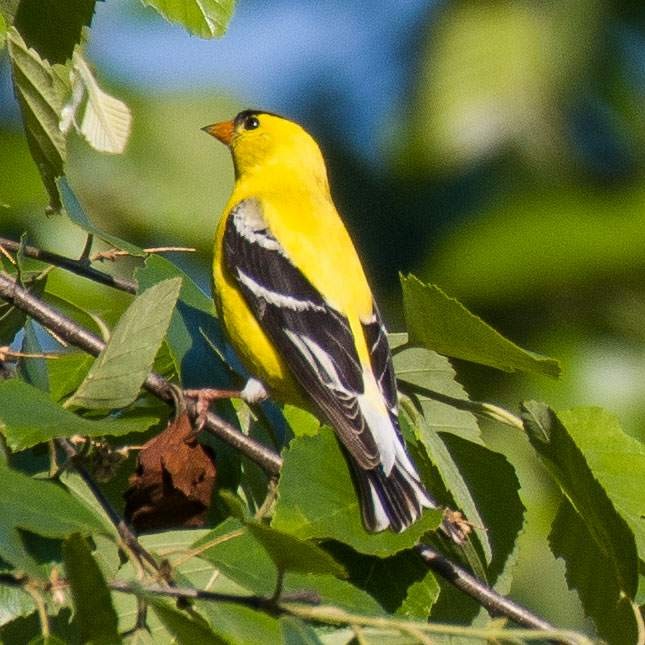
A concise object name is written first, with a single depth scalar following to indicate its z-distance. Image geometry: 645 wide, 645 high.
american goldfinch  5.34
